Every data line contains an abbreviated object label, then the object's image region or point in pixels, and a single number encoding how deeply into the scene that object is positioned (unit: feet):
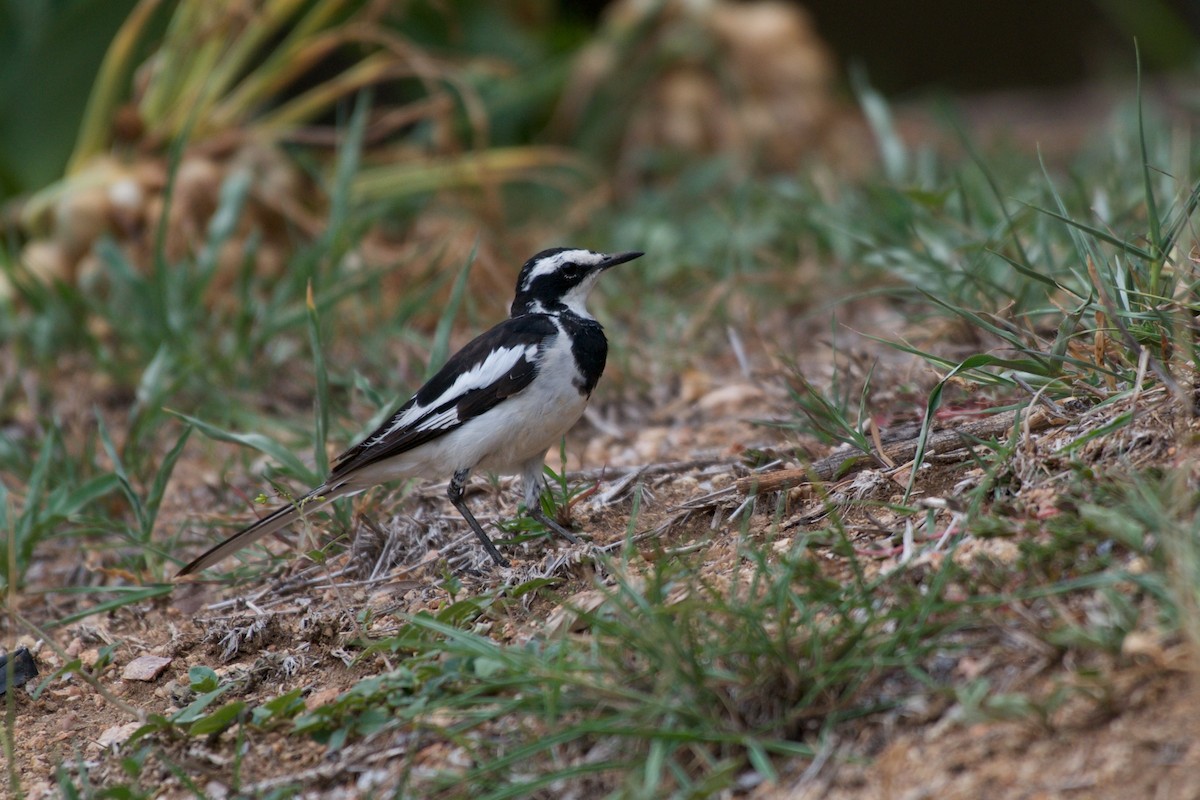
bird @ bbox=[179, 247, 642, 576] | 25.39
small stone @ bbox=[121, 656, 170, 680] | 23.03
